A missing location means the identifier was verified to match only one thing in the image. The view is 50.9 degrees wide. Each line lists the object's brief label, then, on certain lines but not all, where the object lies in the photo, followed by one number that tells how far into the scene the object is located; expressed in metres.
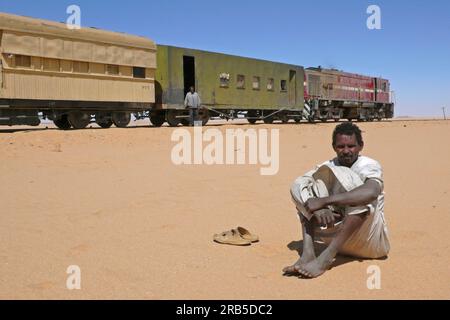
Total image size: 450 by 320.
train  13.58
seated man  3.22
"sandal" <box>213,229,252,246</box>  4.07
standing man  18.19
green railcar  18.66
